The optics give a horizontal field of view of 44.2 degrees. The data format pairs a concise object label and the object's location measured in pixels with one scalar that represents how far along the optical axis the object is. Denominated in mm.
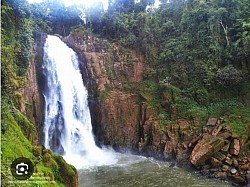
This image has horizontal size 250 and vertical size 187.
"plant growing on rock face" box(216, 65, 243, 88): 24016
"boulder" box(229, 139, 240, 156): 19617
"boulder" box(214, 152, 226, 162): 19484
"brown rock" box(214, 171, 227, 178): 18438
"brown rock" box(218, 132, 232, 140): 20434
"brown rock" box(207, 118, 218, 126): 22500
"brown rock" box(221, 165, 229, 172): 18834
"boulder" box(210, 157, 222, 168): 19297
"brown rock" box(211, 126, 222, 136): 21188
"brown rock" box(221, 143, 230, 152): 19898
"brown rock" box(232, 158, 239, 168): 18975
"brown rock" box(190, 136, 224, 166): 19734
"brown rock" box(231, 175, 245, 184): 17464
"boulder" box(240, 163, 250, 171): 18483
